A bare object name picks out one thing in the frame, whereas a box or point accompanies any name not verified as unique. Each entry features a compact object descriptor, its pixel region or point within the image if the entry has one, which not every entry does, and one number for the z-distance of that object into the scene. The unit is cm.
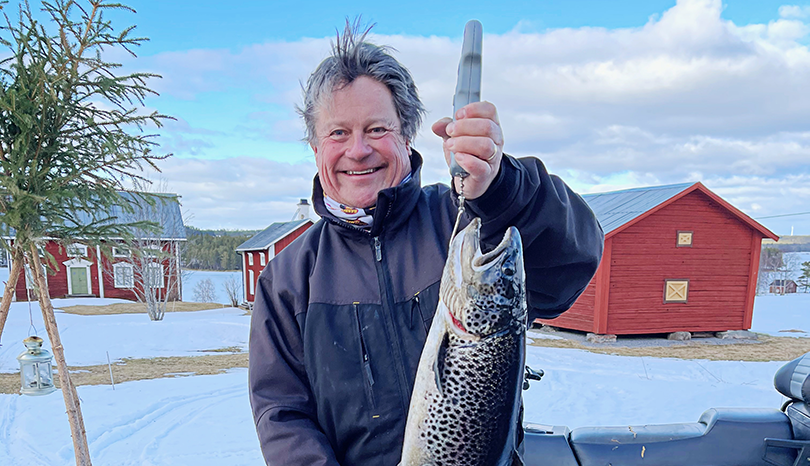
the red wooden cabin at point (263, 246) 2616
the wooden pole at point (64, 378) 459
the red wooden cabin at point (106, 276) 2558
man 191
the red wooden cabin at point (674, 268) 1527
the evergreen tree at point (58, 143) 420
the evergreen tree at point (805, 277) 4878
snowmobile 338
